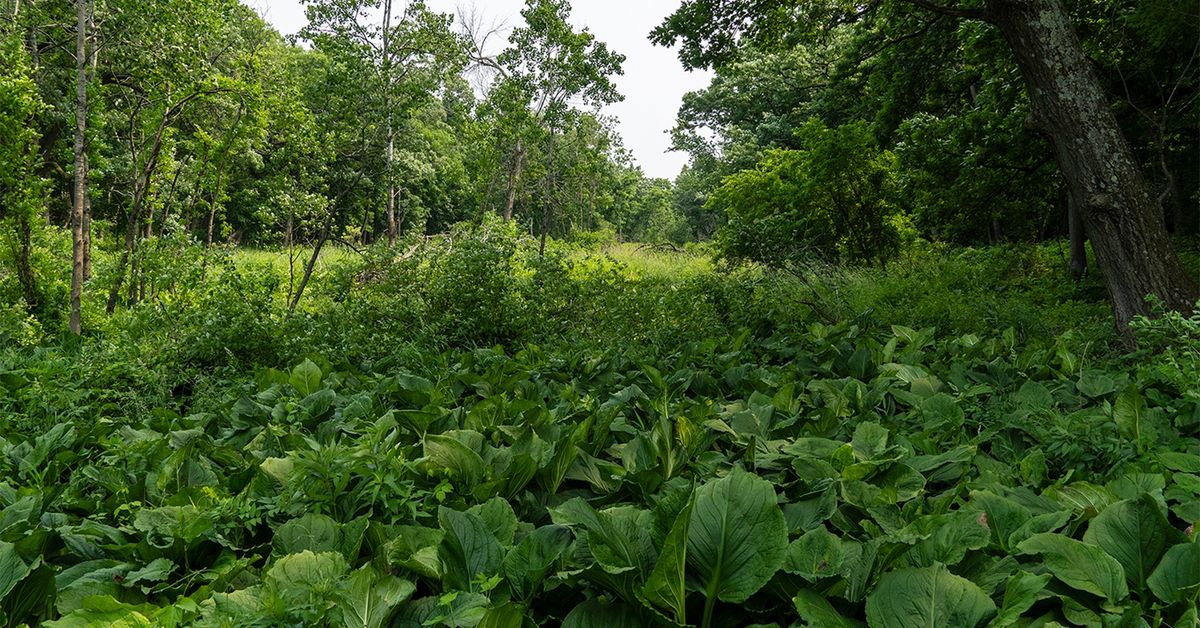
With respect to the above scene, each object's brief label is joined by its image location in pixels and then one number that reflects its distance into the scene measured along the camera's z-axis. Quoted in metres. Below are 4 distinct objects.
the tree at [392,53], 7.00
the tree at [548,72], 12.87
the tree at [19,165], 5.93
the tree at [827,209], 9.91
